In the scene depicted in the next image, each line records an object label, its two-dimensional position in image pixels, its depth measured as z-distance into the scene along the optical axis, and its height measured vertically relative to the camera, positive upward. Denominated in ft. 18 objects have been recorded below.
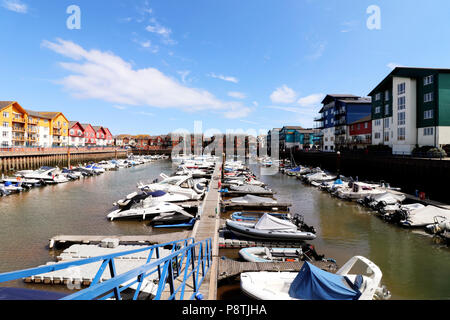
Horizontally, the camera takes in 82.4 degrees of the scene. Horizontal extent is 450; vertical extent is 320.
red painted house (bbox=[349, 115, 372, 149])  198.70 +13.04
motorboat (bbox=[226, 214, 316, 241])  53.21 -16.95
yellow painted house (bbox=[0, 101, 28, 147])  215.51 +25.88
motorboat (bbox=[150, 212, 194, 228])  68.33 -18.36
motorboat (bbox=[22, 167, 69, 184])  131.75 -12.14
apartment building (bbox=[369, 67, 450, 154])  130.00 +22.30
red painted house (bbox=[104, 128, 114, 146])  466.29 +25.87
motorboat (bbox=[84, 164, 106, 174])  182.97 -12.53
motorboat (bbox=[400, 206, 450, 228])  64.23 -17.63
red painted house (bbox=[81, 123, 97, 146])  376.68 +25.88
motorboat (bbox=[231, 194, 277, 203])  89.35 -17.43
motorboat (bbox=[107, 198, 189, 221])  71.97 -16.89
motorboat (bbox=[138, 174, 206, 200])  93.28 -13.99
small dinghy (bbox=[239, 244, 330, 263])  44.60 -18.74
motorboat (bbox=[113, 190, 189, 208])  77.66 -14.84
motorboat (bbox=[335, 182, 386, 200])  100.33 -16.93
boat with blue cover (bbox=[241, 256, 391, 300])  26.86 -15.13
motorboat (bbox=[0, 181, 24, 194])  107.11 -14.64
